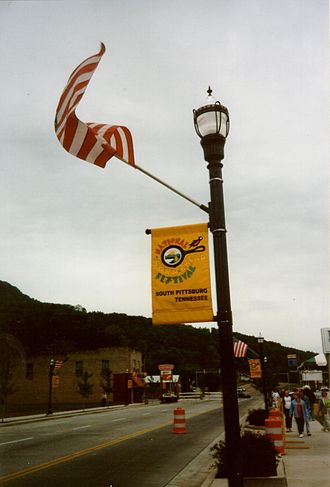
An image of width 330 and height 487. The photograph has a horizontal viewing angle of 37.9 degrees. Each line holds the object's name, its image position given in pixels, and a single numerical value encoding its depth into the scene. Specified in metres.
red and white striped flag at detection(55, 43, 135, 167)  5.97
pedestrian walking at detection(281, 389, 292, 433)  19.36
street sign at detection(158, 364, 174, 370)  65.95
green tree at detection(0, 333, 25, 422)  52.32
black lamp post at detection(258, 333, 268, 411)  21.25
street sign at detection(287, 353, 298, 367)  28.03
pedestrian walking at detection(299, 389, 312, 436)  16.06
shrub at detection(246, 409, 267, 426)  17.66
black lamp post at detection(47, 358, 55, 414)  39.28
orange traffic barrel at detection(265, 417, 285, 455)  10.17
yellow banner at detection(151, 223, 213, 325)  5.72
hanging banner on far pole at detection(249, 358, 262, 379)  25.09
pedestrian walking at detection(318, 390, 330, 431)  17.45
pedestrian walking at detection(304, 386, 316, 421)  18.66
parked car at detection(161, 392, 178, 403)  59.84
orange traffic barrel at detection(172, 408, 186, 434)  19.02
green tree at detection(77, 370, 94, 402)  59.40
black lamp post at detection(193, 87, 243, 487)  5.02
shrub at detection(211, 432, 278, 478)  8.59
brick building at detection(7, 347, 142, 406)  65.69
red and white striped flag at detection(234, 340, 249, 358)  23.11
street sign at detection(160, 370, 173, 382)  67.69
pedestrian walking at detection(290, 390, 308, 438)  15.89
